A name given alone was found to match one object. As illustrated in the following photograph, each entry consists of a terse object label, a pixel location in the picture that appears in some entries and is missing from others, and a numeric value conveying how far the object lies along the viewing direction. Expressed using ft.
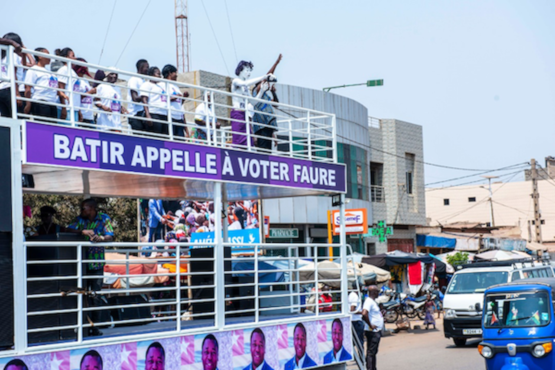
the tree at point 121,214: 93.63
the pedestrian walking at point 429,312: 76.95
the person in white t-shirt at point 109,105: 32.19
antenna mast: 143.74
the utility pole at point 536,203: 147.37
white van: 59.88
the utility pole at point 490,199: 182.64
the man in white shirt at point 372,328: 43.62
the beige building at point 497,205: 220.64
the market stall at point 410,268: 81.87
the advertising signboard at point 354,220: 68.21
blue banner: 61.52
